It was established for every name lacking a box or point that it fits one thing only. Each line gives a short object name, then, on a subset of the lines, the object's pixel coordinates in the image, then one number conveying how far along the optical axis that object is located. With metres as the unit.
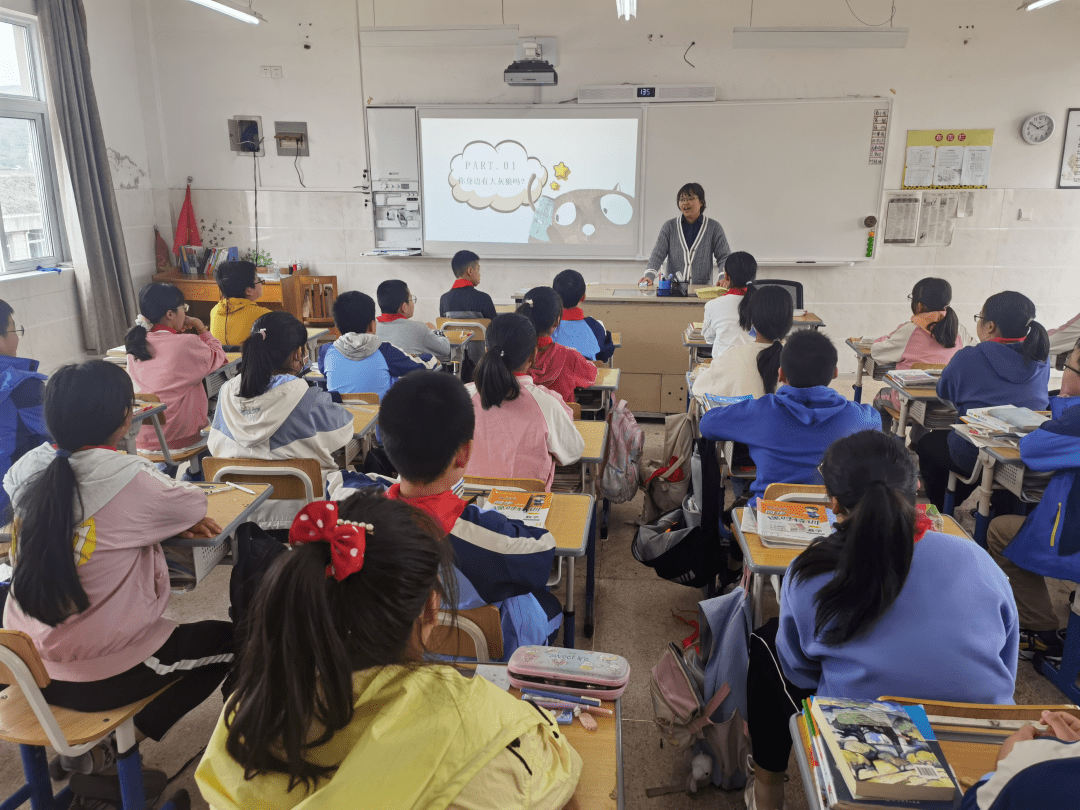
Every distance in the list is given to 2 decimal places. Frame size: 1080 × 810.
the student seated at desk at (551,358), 3.42
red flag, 6.75
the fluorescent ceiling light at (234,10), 5.19
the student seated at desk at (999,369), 3.17
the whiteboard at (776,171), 6.16
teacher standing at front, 5.55
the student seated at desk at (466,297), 5.10
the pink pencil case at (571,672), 1.33
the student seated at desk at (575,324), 4.21
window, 5.28
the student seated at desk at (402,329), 4.12
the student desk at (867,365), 4.43
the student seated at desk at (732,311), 4.07
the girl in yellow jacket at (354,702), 0.84
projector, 6.02
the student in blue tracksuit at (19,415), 2.83
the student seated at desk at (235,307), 4.55
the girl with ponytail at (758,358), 3.29
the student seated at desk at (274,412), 2.54
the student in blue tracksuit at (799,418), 2.43
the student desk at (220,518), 1.98
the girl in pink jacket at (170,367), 3.58
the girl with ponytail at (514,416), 2.48
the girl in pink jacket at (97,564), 1.58
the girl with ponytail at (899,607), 1.35
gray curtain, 5.41
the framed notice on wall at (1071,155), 5.97
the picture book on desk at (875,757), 1.06
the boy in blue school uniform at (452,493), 1.63
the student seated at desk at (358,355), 3.54
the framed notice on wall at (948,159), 6.08
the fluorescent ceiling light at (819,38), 5.36
